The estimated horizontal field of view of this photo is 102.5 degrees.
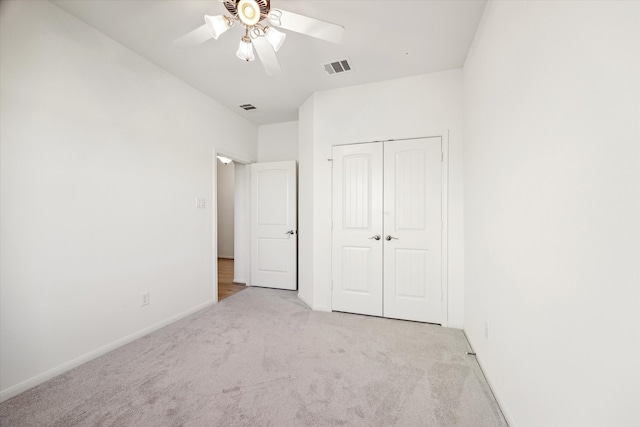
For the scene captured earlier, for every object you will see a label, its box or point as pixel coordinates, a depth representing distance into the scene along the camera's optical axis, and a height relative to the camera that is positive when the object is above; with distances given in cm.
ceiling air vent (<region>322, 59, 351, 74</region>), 262 +155
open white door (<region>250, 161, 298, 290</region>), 405 -20
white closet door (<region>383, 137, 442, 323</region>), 283 -18
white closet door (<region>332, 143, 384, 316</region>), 303 -19
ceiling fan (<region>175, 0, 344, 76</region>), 156 +120
